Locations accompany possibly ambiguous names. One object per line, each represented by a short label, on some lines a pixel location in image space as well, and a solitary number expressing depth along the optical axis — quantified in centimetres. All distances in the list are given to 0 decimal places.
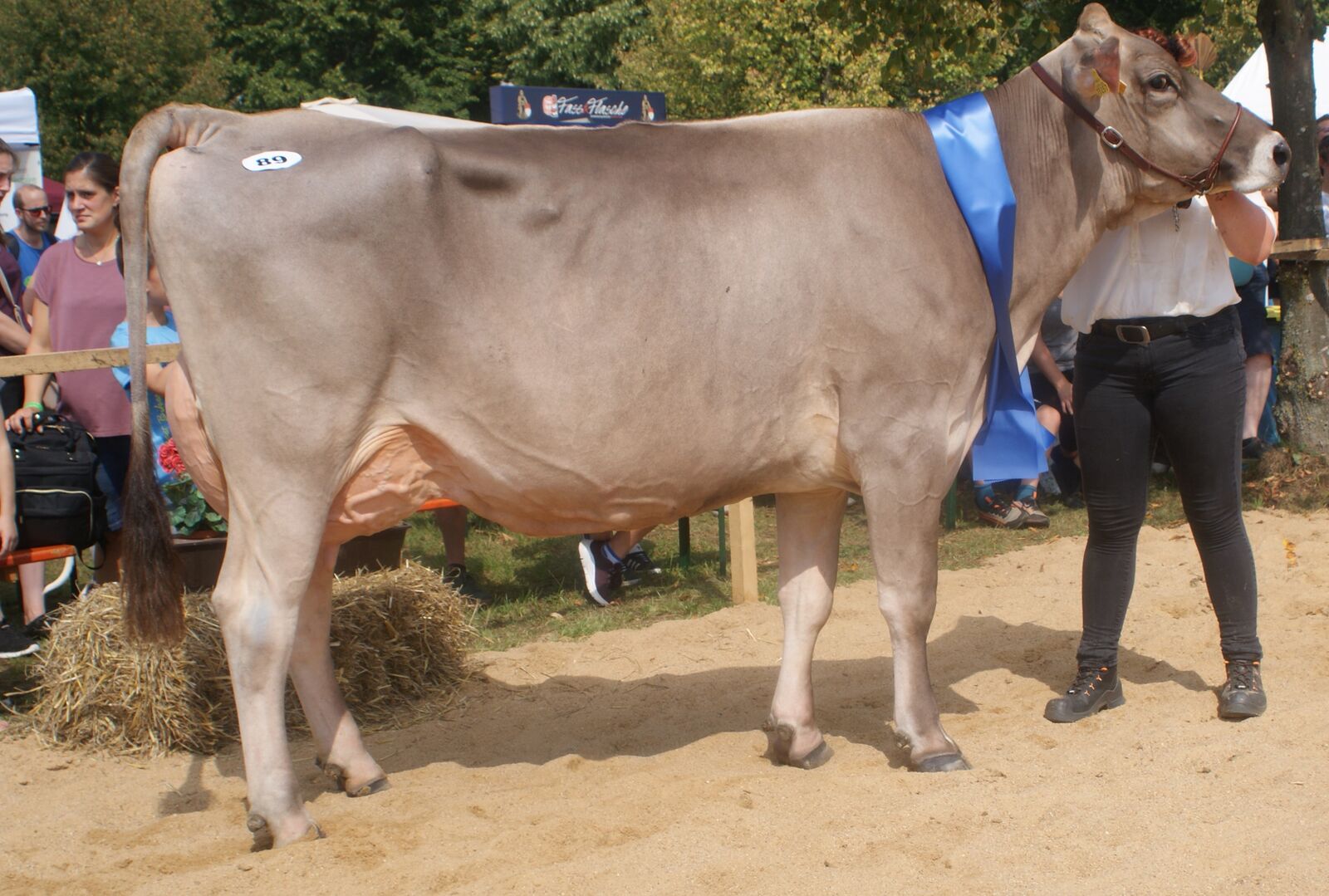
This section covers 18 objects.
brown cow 363
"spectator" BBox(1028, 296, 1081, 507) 875
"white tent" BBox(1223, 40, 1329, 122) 1323
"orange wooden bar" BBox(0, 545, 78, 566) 564
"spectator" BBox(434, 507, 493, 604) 714
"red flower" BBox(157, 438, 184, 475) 613
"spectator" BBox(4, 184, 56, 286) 874
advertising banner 833
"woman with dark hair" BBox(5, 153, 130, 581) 617
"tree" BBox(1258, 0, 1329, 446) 845
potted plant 612
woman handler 443
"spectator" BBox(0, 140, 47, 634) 598
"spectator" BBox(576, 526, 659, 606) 700
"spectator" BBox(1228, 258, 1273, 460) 906
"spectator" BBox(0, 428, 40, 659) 544
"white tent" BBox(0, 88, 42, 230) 1079
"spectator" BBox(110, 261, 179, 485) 619
